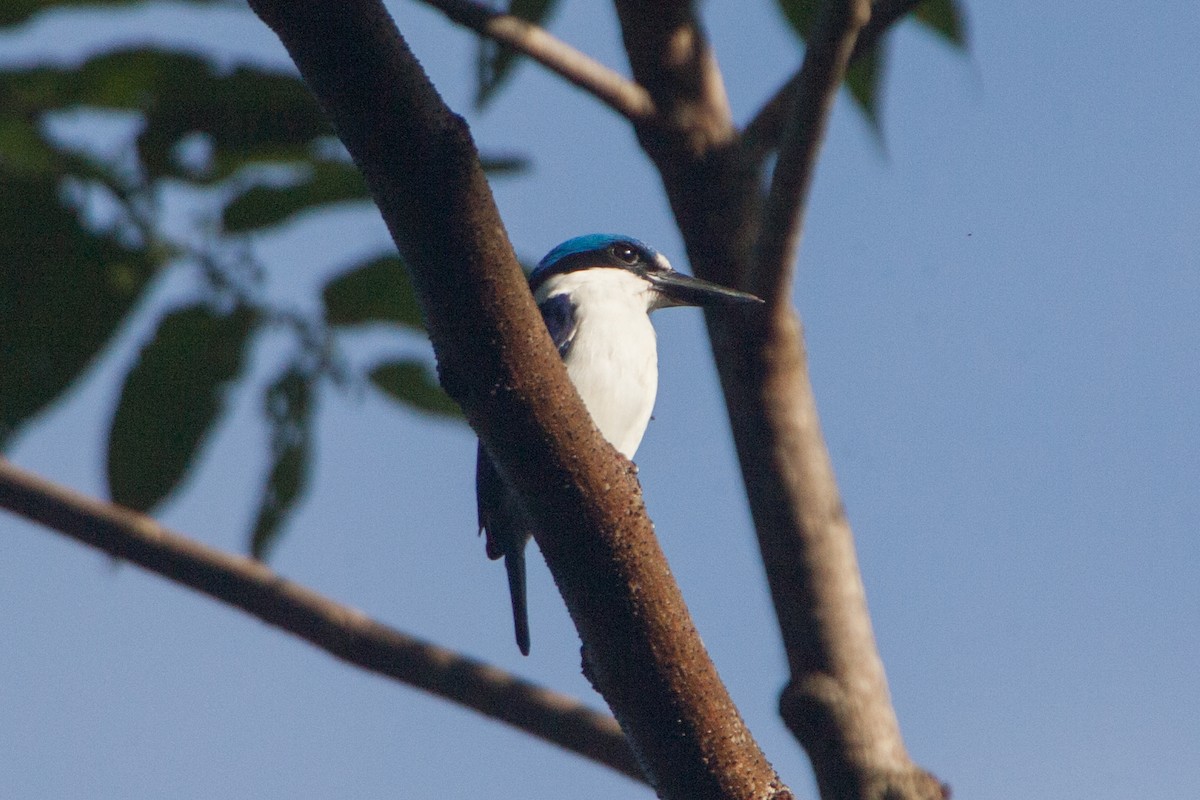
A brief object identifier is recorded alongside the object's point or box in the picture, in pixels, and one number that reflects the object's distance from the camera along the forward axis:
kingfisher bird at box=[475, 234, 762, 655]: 7.48
